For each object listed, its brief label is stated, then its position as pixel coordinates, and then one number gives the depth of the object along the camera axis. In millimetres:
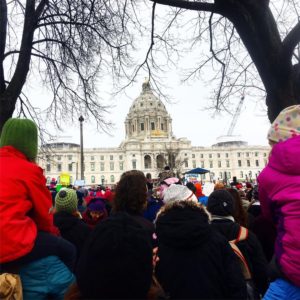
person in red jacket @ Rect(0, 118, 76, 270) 2119
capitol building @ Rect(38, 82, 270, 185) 111312
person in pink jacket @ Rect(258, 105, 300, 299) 2061
